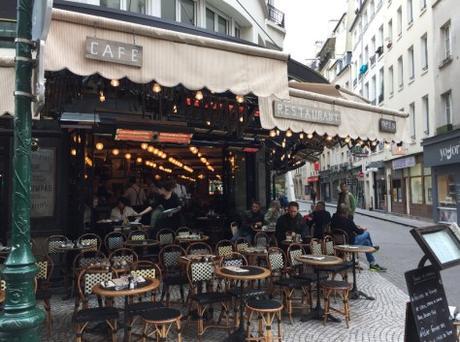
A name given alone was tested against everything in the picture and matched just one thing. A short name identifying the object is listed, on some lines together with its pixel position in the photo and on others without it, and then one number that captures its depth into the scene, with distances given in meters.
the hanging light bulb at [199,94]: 6.22
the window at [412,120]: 24.16
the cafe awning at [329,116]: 5.43
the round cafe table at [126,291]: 4.75
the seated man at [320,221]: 10.15
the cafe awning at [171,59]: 3.63
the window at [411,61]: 24.50
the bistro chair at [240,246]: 7.75
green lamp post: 2.96
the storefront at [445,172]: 18.00
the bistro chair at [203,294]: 5.53
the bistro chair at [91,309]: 4.82
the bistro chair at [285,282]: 6.47
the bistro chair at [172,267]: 6.64
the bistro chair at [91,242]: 8.22
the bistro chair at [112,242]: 8.89
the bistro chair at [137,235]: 9.35
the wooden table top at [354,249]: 7.57
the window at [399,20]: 26.62
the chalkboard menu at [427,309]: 3.61
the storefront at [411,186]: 22.81
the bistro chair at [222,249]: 7.38
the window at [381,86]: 30.39
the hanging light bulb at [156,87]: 5.79
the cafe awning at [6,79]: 3.94
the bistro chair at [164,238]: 9.34
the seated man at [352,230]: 9.63
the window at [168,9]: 11.33
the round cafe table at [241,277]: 5.43
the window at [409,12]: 24.68
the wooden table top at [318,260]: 6.46
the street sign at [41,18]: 2.70
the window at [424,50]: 22.56
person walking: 11.62
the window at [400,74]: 26.33
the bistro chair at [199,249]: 7.41
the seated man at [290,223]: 9.05
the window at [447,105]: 19.44
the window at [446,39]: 19.39
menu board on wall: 8.85
